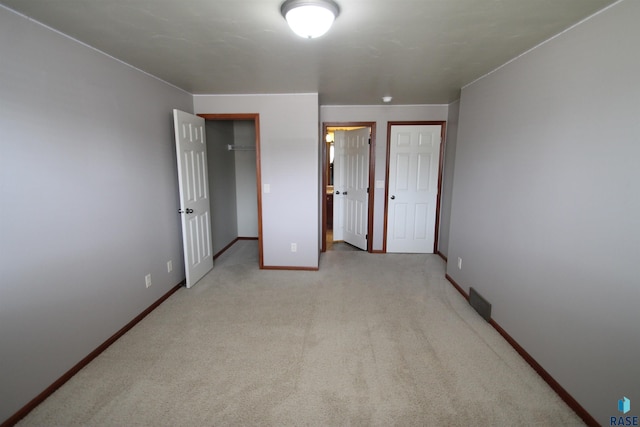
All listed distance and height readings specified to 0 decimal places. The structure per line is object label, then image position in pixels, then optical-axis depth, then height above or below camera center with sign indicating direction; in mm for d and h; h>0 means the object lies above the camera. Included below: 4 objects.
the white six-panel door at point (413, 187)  4395 -241
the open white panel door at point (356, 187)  4570 -265
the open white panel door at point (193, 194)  3043 -266
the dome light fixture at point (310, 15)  1451 +796
